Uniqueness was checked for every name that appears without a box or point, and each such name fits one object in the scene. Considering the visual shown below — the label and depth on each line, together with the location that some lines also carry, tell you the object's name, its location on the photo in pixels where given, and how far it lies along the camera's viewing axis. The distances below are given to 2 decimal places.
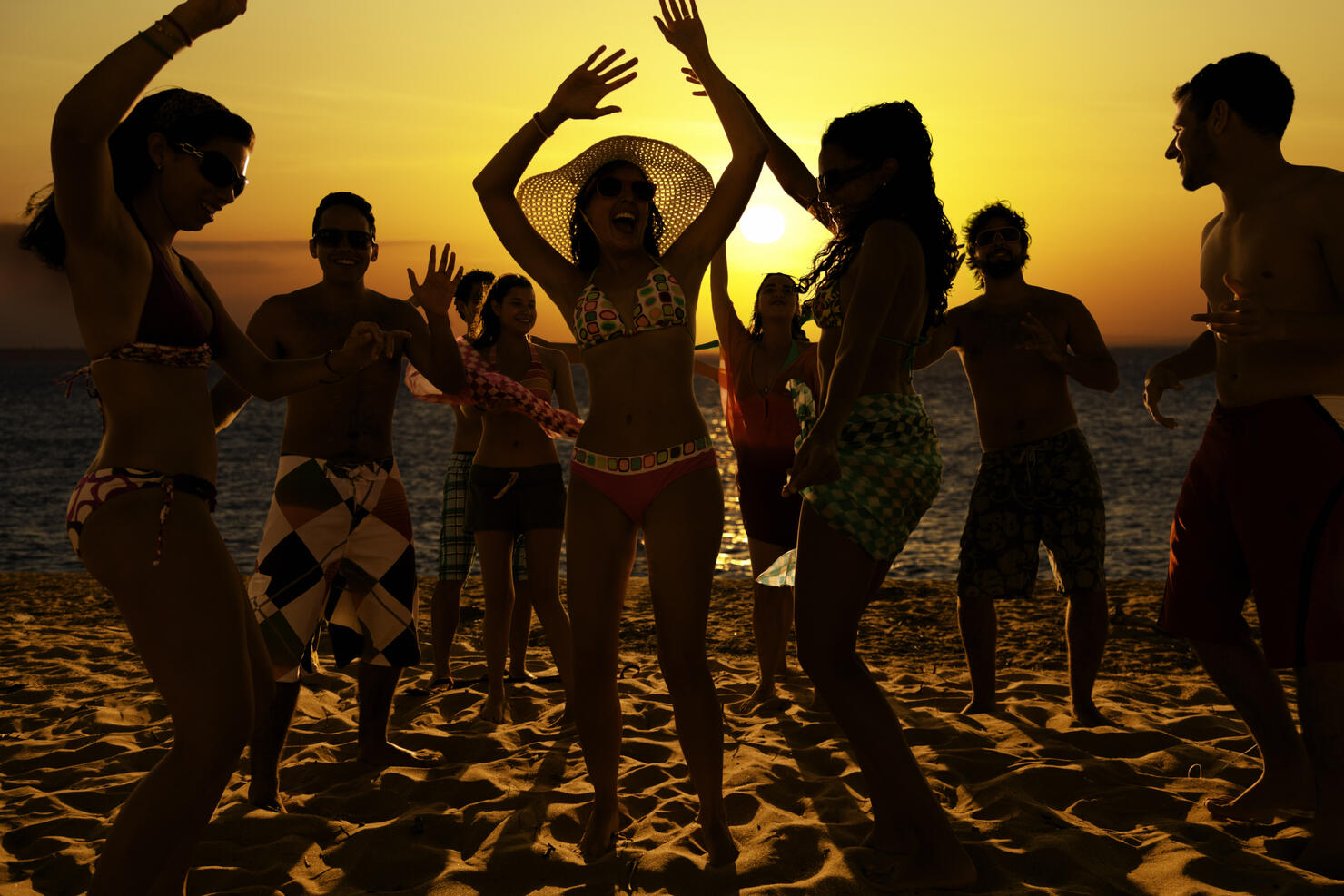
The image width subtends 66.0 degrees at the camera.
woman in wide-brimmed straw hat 3.66
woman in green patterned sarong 3.32
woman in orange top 6.12
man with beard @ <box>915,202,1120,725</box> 5.48
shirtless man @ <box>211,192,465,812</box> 4.43
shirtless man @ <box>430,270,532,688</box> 6.43
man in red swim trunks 3.42
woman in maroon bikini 2.60
